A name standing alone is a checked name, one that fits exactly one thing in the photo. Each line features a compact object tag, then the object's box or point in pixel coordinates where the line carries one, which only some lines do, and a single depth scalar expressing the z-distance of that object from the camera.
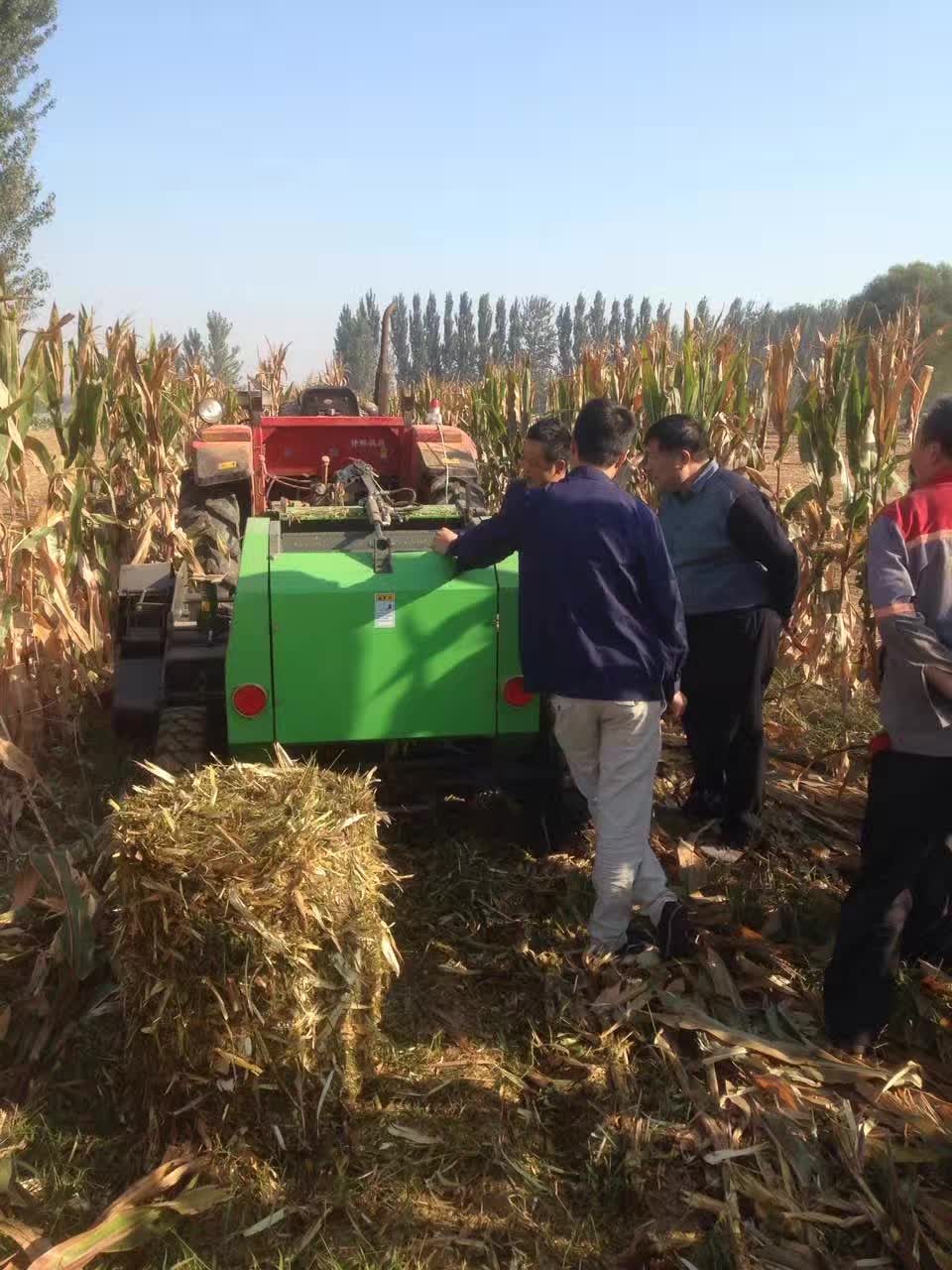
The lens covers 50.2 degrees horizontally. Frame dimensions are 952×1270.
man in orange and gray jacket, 2.78
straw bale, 2.43
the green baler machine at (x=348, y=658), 3.47
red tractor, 6.39
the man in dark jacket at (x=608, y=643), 3.21
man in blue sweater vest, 3.96
